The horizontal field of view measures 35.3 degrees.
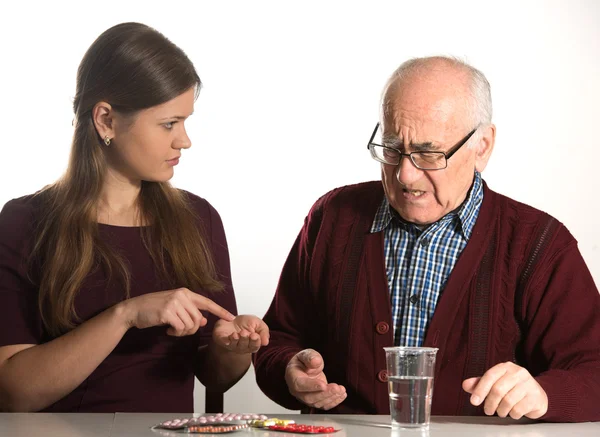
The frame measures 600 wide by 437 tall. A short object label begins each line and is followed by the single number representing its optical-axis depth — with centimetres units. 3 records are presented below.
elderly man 230
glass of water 178
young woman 235
